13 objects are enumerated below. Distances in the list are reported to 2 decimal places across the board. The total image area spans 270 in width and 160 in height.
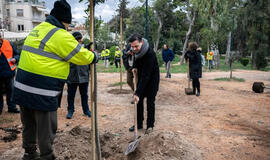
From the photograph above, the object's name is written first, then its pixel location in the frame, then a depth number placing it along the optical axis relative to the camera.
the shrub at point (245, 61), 25.40
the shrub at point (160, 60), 19.80
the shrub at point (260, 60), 20.55
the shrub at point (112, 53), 25.46
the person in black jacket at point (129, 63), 6.13
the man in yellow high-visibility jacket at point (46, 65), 2.54
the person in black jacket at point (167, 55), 13.38
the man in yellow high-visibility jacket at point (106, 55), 20.89
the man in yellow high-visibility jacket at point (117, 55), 18.95
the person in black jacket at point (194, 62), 7.93
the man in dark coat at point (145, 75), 4.01
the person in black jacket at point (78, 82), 5.07
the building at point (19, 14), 43.62
